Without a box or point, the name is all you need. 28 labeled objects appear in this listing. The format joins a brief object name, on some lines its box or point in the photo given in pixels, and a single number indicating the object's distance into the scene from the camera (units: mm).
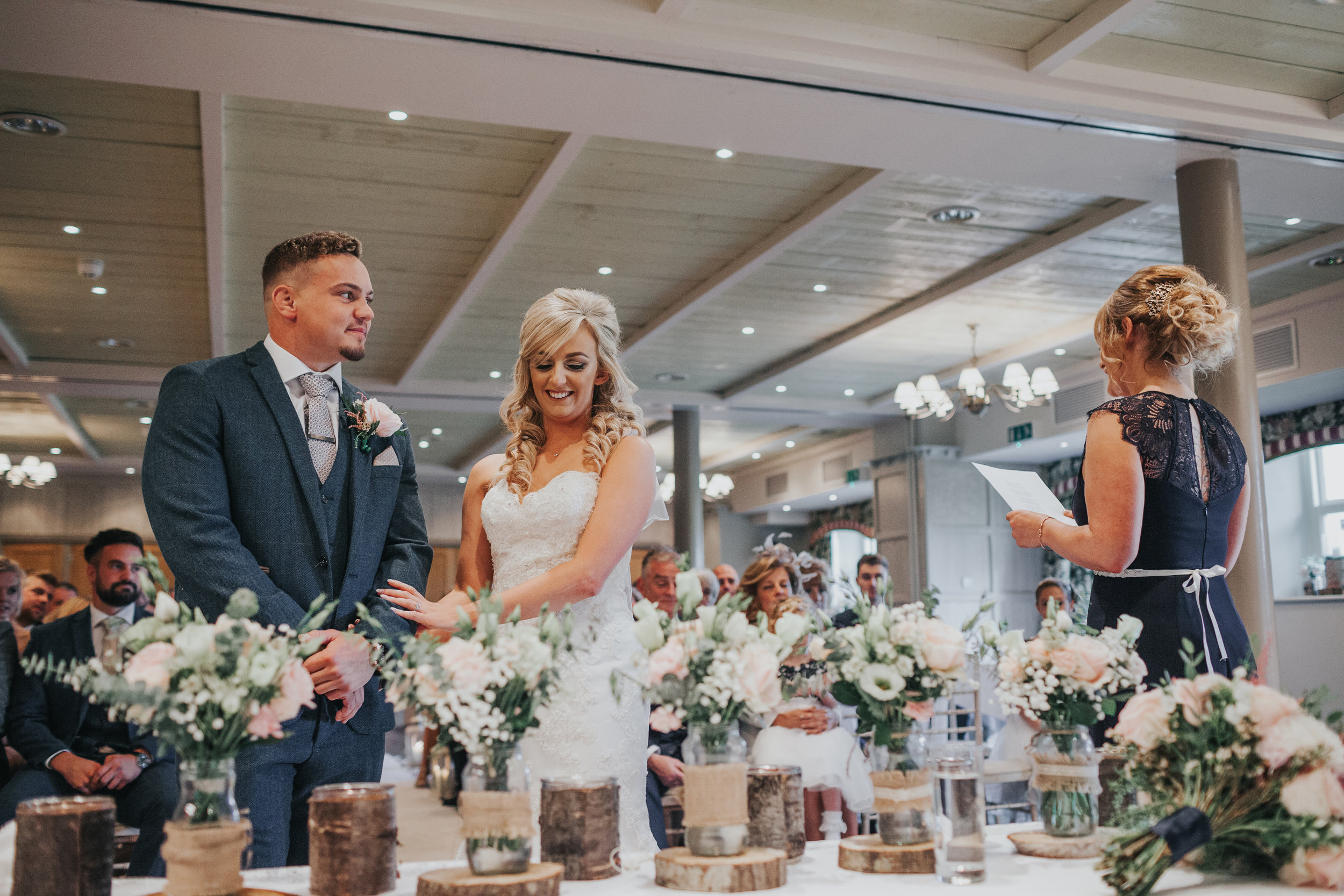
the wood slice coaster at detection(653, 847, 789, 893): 1485
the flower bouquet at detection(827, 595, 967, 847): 1595
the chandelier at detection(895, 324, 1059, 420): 8633
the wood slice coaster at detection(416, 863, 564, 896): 1350
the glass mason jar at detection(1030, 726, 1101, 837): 1724
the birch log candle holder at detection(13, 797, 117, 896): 1312
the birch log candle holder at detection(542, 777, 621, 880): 1536
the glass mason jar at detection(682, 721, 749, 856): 1532
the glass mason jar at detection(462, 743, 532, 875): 1399
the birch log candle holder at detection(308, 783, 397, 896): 1424
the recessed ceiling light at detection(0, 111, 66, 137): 5324
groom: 2031
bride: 2207
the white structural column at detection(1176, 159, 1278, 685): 4844
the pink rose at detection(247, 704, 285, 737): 1368
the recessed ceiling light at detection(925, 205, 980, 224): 6688
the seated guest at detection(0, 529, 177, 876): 4121
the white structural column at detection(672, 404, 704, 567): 11375
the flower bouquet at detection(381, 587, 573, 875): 1379
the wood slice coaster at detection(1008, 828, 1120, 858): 1678
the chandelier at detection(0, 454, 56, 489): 13531
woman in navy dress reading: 2184
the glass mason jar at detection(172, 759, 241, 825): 1359
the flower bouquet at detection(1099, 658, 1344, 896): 1412
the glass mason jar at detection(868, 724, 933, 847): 1626
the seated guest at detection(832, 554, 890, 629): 7719
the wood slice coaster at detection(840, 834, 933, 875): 1599
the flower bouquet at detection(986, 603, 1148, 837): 1710
